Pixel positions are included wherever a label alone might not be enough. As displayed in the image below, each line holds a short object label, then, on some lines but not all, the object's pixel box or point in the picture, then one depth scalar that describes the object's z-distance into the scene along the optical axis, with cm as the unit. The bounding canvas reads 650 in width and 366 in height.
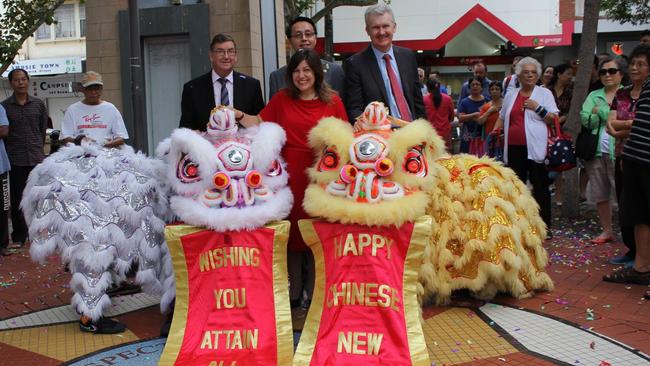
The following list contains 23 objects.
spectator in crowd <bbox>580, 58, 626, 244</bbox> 636
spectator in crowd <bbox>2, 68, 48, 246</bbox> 715
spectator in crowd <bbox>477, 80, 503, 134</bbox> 872
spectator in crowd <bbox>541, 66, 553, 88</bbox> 909
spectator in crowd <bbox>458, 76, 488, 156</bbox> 970
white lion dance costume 352
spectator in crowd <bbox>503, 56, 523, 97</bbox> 713
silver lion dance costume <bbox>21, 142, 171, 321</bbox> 404
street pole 587
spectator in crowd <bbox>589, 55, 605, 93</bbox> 799
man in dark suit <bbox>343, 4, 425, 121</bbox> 454
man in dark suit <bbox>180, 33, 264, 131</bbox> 466
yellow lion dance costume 371
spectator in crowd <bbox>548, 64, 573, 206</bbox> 805
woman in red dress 412
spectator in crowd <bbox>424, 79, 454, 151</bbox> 960
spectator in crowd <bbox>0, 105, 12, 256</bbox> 683
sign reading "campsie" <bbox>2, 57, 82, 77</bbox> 2816
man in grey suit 462
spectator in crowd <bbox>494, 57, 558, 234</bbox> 655
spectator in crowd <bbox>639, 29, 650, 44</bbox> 724
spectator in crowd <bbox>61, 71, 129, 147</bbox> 560
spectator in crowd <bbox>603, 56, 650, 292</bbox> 501
